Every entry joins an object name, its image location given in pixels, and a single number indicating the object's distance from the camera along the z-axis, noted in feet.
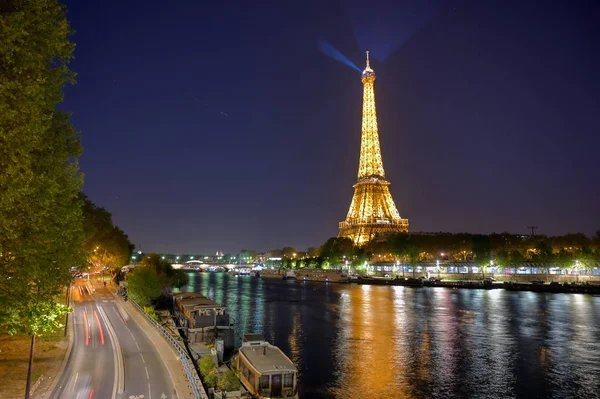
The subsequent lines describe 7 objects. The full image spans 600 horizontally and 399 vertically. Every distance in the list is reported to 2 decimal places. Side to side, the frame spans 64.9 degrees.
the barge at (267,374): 93.45
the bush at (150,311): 168.90
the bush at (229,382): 92.63
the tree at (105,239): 269.44
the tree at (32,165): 48.49
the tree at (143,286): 205.28
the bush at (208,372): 93.91
